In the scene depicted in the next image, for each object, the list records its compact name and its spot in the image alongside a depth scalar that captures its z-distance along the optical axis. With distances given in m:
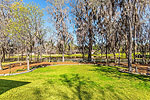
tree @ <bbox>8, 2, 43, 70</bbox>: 11.19
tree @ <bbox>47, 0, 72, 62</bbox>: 23.45
